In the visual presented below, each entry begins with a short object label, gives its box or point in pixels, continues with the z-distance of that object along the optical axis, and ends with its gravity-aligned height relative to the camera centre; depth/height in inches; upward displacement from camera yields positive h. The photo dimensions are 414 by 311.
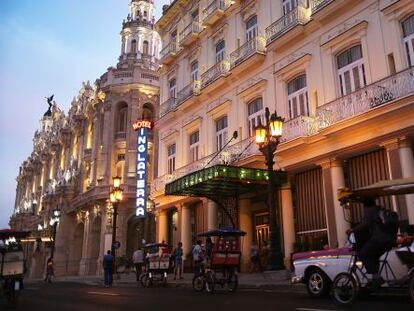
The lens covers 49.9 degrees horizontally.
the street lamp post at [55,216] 1346.2 +164.5
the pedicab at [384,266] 299.4 +0.1
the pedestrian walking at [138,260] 855.1 +20.2
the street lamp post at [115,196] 905.1 +149.9
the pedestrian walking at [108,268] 804.6 +5.6
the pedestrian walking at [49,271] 1203.6 +3.1
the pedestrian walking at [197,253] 708.7 +26.0
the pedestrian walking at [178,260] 780.7 +17.2
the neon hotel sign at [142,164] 1346.0 +317.3
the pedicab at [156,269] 703.7 +2.2
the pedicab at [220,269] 515.5 +0.4
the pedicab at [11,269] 408.8 +3.5
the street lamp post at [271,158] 559.8 +141.9
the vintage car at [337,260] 310.5 +5.5
